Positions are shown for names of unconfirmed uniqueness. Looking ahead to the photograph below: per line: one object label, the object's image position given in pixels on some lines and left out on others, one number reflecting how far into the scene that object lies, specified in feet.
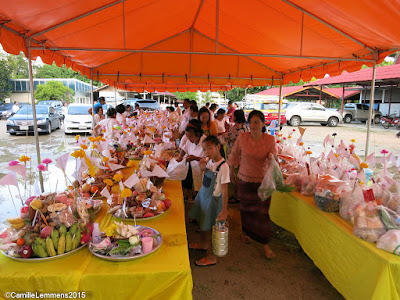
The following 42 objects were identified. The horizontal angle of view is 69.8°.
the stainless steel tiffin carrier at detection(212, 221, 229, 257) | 8.60
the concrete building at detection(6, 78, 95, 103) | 88.84
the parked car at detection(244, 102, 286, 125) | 56.54
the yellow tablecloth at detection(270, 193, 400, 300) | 5.80
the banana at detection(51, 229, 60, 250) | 5.24
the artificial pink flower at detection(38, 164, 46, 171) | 6.25
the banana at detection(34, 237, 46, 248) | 5.15
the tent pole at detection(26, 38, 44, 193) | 11.49
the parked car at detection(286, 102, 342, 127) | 58.44
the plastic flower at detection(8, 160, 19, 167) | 5.82
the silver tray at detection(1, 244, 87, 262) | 5.05
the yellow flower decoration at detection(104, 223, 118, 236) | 5.60
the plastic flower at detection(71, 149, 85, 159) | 7.73
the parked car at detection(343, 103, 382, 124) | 65.31
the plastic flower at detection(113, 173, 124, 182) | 6.75
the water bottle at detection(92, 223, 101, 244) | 5.68
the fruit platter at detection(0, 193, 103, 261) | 5.16
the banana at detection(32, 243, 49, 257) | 5.10
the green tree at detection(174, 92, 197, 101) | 129.29
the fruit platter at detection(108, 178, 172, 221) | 7.04
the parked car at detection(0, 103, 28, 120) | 68.85
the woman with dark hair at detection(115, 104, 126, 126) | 21.47
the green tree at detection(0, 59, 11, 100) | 80.88
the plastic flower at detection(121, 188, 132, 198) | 6.05
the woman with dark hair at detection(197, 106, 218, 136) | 13.74
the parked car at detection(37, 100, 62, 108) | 68.32
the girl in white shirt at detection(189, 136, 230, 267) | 8.26
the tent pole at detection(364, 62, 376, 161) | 13.62
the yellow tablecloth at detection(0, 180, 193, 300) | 4.73
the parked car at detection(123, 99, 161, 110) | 54.58
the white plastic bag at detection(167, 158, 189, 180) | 10.03
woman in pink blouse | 9.59
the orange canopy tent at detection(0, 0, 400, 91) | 10.02
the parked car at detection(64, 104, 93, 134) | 40.29
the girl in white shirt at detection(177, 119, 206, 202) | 11.60
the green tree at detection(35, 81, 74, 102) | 81.56
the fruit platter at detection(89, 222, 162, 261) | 5.23
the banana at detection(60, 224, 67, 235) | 5.35
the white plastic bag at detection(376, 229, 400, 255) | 5.93
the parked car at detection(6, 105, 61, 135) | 39.58
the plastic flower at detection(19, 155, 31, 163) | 6.04
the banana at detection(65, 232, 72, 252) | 5.33
